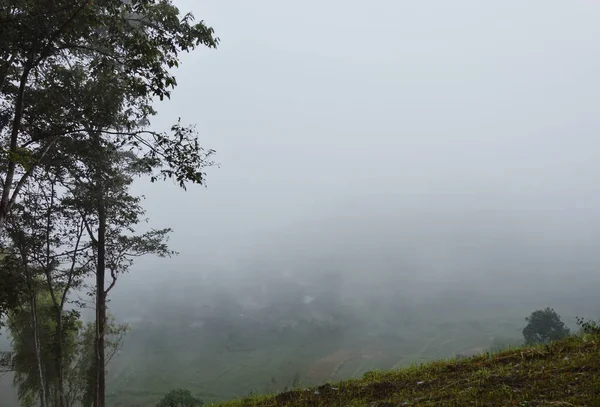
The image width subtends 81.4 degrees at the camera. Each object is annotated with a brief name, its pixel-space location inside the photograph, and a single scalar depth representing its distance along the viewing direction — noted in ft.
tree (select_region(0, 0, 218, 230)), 22.29
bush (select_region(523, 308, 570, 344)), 141.08
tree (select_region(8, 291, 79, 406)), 84.40
